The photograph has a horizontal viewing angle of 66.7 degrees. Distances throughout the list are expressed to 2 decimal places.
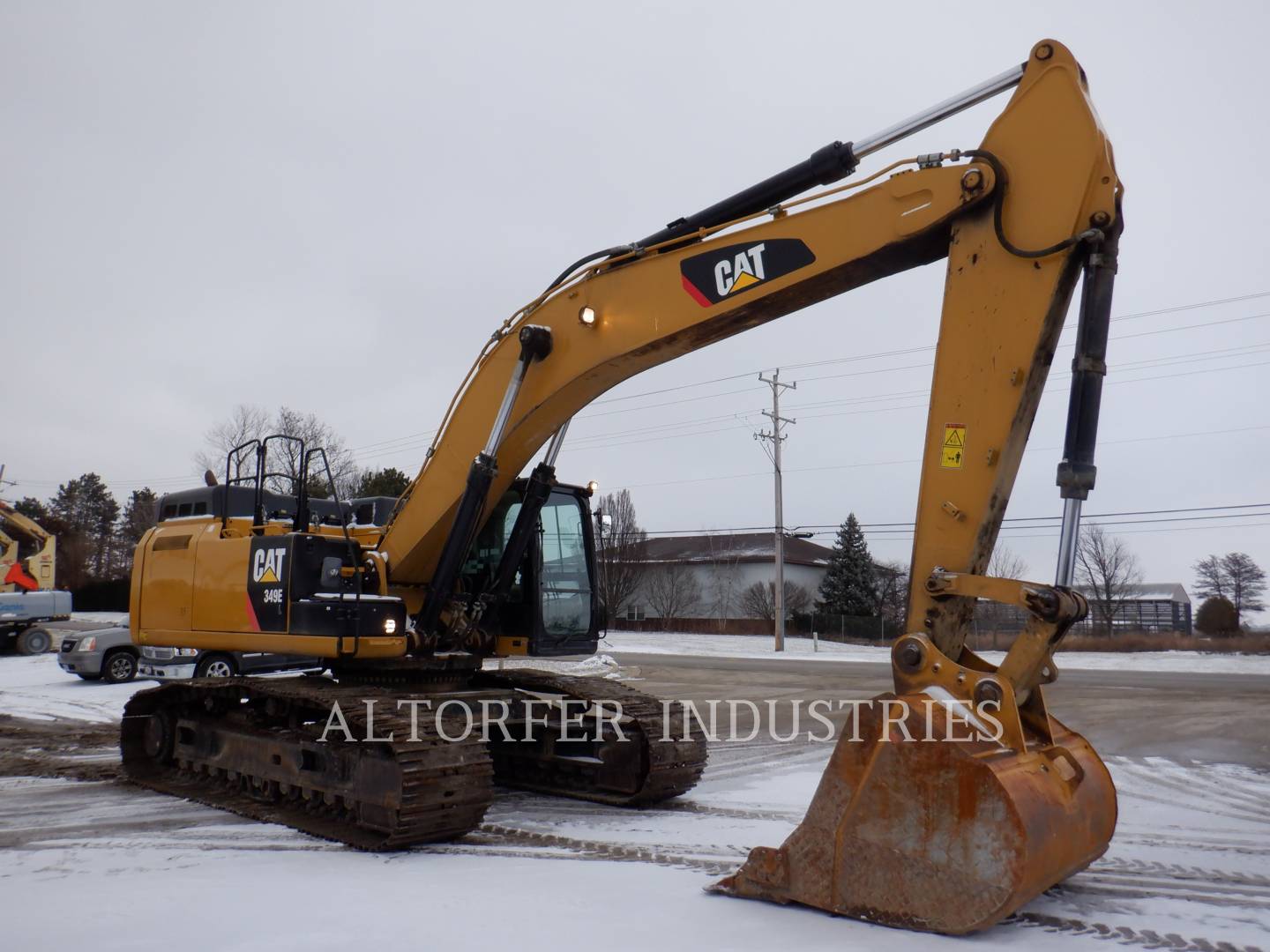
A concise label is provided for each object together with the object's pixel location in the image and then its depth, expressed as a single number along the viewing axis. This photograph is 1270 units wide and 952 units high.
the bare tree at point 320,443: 39.99
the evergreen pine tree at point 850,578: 47.88
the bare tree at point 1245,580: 55.16
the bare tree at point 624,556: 50.03
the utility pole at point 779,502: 34.00
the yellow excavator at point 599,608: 4.06
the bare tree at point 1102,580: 47.06
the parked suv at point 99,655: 16.47
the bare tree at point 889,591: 53.78
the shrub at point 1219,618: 35.88
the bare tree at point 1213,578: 56.16
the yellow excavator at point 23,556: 25.58
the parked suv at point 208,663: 13.54
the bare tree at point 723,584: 54.78
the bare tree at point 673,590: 55.09
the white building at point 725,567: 54.91
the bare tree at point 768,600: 51.53
